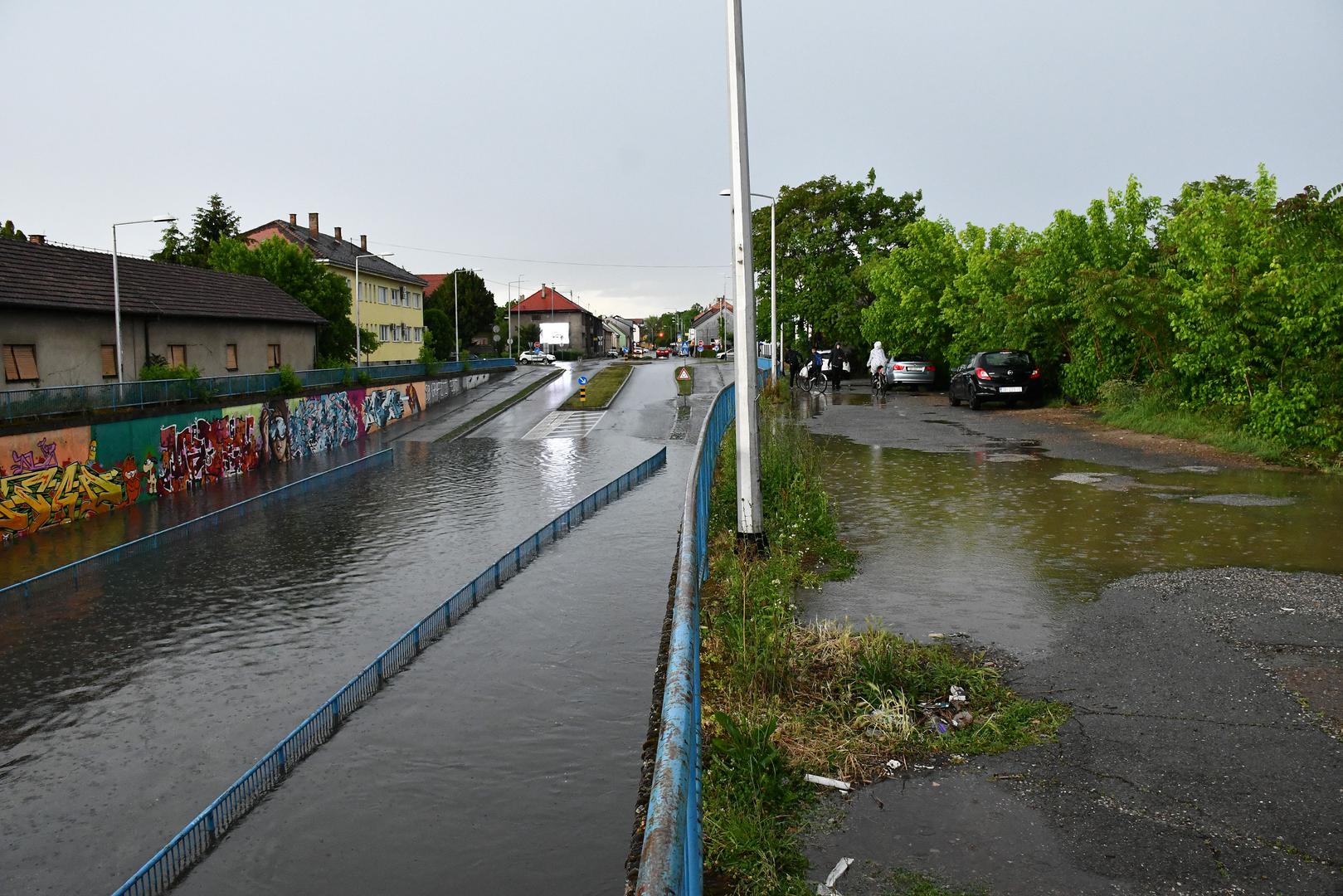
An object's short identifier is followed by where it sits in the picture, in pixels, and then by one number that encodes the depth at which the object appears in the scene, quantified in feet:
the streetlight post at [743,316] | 32.96
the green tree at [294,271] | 153.58
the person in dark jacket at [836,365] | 129.90
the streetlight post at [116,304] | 84.74
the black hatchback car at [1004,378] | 94.07
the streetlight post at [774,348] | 114.62
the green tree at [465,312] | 307.37
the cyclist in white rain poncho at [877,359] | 122.72
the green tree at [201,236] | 187.21
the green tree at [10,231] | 154.99
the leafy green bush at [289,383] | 101.24
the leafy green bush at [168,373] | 87.71
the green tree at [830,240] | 168.35
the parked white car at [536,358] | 286.05
